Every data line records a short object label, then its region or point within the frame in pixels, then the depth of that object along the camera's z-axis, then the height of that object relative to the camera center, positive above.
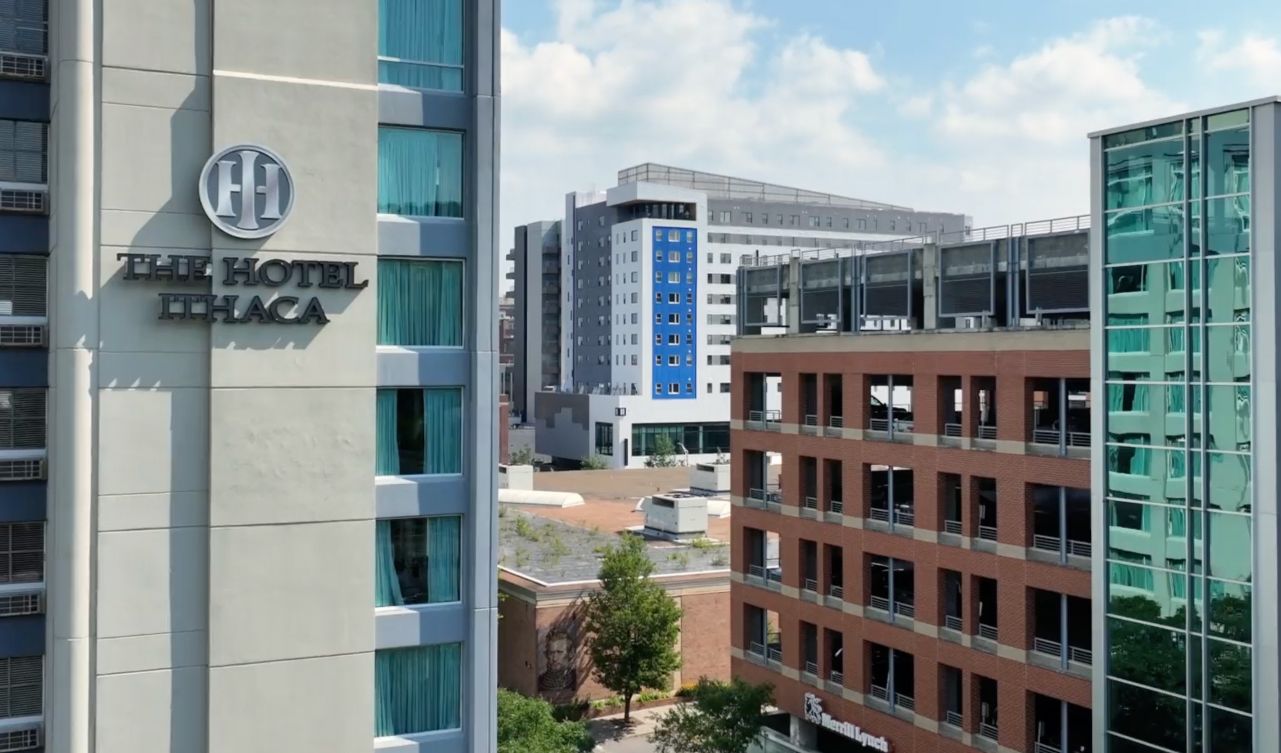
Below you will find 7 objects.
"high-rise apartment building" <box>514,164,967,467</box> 139.38 +9.66
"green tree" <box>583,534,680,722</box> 52.28 -10.60
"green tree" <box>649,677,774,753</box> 42.16 -11.82
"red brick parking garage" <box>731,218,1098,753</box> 34.84 -3.70
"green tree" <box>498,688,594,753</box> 35.97 -10.54
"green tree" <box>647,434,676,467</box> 132.25 -7.68
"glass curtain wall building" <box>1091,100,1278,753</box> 28.75 -1.15
